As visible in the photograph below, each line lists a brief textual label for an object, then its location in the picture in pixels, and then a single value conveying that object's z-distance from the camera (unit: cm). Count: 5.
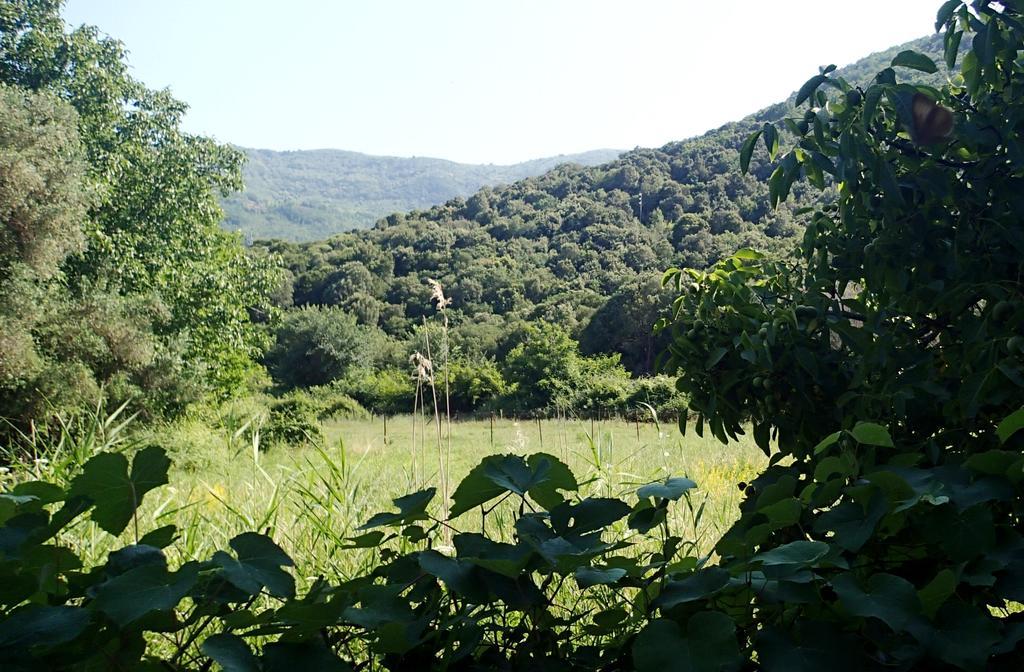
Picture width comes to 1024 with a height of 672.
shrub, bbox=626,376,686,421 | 1748
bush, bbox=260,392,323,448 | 1166
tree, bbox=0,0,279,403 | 1430
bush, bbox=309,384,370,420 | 1881
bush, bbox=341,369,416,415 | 2414
